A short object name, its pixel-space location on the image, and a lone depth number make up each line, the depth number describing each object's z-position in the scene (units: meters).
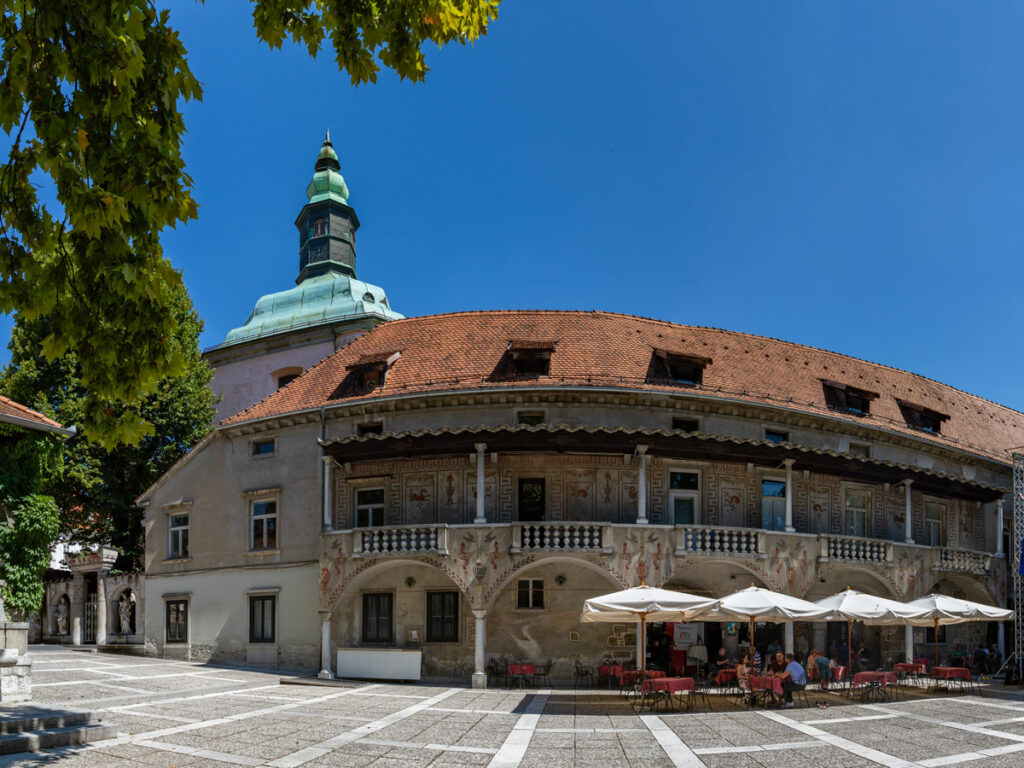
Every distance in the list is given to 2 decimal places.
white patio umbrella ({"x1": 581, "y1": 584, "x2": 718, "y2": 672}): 20.50
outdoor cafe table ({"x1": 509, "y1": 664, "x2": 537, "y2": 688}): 24.50
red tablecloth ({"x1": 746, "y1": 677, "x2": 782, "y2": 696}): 20.42
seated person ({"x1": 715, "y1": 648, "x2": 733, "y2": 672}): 24.46
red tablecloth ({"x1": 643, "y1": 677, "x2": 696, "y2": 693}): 19.47
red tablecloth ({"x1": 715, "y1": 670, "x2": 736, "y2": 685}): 22.48
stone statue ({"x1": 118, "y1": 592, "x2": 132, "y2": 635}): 34.84
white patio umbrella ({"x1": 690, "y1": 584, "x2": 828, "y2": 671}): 20.84
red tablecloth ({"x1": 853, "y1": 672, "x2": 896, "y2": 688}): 22.09
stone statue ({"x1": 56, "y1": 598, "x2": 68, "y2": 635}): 38.19
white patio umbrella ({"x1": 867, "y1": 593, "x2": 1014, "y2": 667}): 23.72
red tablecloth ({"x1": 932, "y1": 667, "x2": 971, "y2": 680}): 24.00
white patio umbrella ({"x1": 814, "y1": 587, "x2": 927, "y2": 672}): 22.16
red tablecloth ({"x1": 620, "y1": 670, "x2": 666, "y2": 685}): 21.66
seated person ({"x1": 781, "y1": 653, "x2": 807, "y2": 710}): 21.02
